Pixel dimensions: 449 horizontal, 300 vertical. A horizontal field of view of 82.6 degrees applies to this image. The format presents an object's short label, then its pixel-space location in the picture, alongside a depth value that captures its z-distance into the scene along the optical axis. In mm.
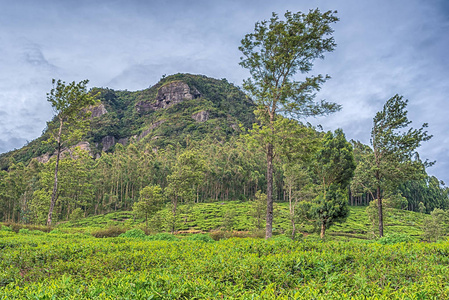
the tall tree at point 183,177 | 30938
